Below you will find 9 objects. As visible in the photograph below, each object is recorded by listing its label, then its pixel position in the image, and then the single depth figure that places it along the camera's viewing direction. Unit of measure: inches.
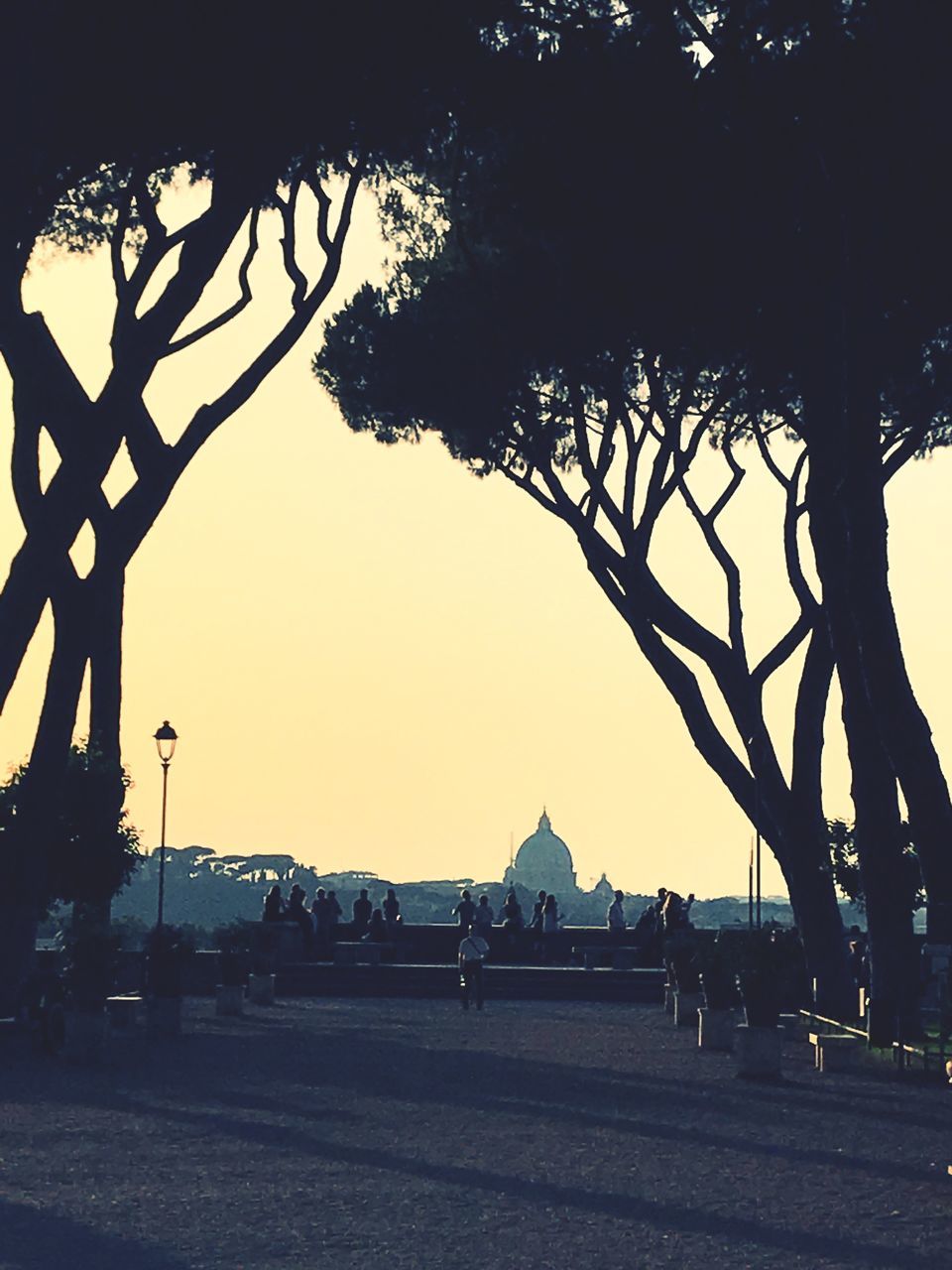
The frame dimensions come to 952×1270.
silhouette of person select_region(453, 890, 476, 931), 1715.1
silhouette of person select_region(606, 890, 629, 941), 1717.5
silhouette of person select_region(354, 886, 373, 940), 1729.8
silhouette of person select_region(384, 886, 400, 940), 1706.4
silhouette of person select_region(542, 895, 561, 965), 1702.8
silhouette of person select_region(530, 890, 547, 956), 1702.8
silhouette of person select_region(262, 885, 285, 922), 1643.7
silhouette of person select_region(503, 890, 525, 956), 1723.7
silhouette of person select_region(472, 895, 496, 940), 1715.1
